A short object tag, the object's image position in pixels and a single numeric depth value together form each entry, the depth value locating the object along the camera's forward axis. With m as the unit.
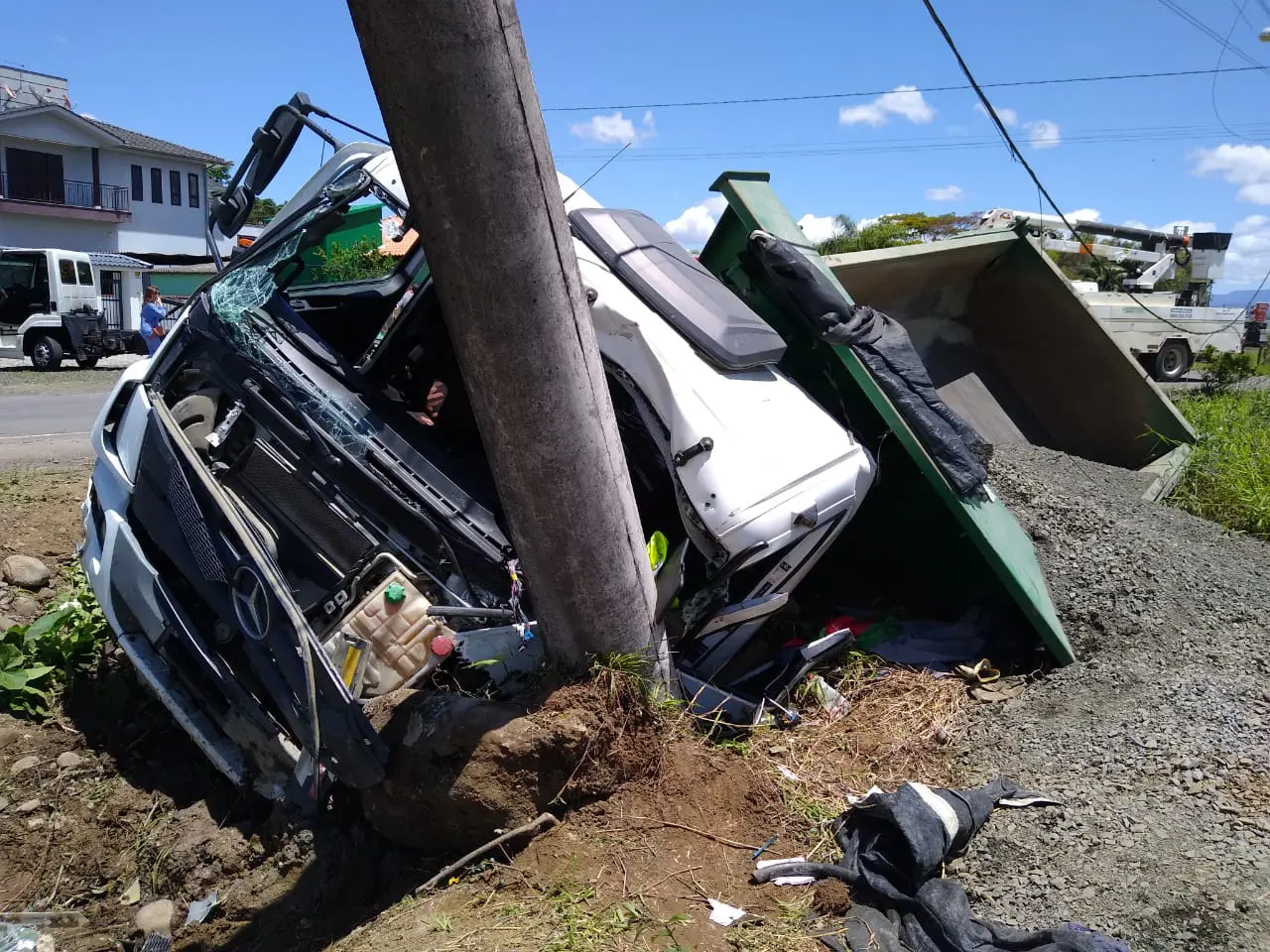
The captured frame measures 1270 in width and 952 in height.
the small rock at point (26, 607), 4.97
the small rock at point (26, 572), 5.14
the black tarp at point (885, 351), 4.18
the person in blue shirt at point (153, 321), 13.08
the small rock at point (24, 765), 3.95
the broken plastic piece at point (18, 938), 3.07
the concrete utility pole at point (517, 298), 2.38
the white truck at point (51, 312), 18.14
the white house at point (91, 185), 31.41
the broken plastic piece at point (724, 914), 2.63
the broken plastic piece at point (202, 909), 3.25
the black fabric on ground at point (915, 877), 2.56
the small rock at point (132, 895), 3.39
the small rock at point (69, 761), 4.00
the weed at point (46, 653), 4.32
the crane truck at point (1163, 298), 16.70
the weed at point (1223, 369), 13.24
